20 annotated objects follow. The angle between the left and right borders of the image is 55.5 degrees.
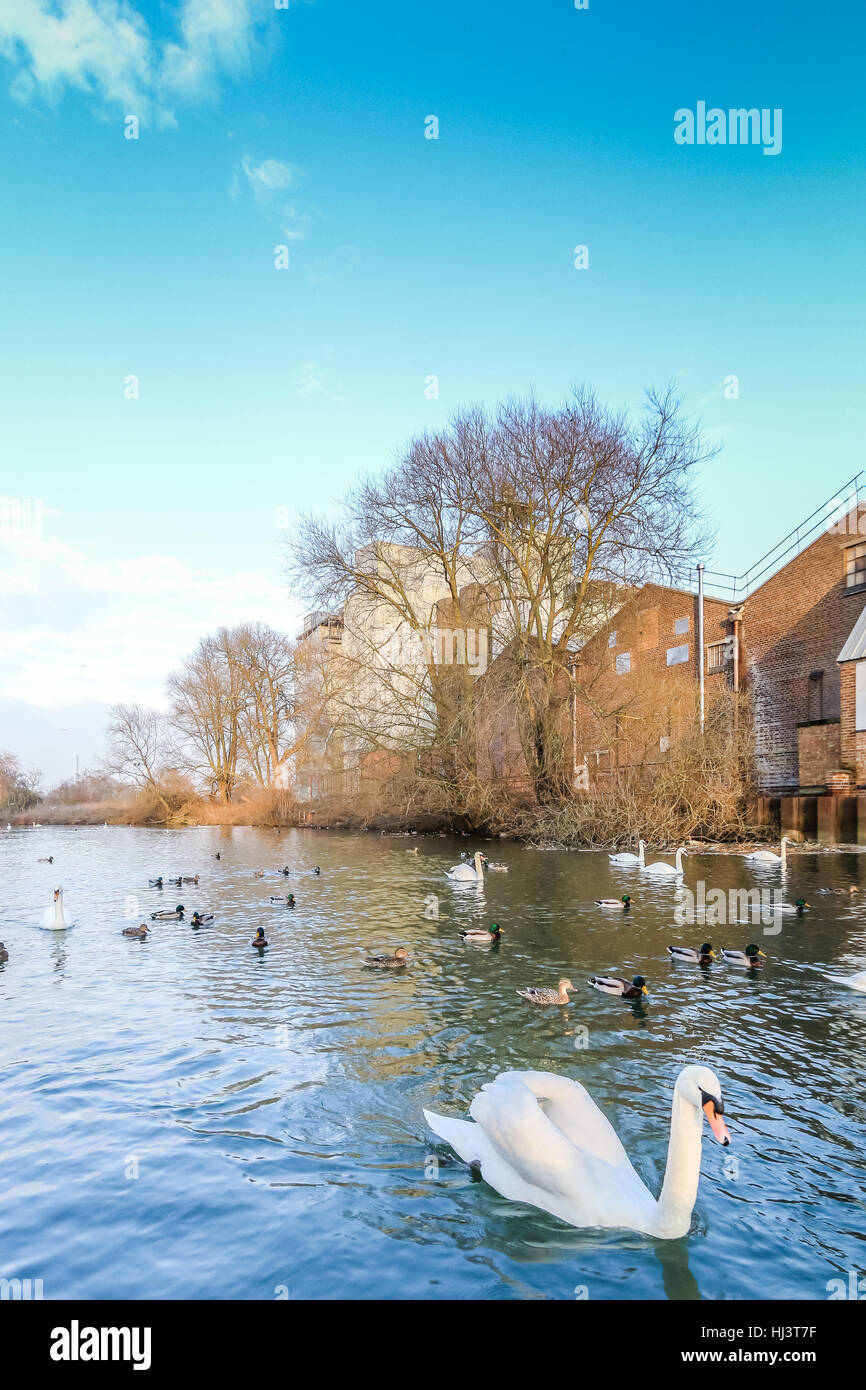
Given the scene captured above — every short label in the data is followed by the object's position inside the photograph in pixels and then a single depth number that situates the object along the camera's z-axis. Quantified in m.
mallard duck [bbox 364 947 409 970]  10.27
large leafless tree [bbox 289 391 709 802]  27.80
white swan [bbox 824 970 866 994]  8.68
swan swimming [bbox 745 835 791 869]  19.53
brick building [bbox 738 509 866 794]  25.48
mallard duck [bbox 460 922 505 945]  11.88
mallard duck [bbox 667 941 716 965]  10.38
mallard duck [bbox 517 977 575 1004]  8.54
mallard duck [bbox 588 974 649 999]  8.79
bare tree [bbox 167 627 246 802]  53.22
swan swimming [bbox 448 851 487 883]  17.85
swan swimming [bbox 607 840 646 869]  20.95
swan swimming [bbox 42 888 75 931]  13.59
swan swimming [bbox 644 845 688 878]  18.64
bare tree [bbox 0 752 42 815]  56.50
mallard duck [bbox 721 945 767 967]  10.16
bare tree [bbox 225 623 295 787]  53.28
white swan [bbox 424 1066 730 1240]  4.24
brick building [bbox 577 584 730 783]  27.72
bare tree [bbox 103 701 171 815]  51.88
